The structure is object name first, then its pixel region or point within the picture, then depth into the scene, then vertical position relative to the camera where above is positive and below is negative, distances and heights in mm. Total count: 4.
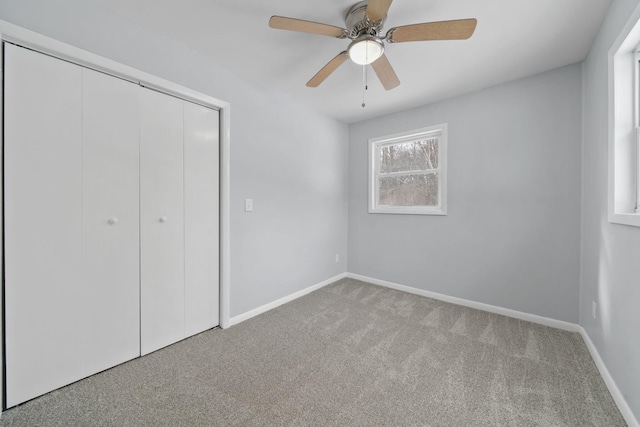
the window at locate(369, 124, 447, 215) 2936 +529
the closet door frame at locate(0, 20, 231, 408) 1268 +910
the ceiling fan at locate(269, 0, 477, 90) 1320 +1083
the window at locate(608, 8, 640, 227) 1424 +495
